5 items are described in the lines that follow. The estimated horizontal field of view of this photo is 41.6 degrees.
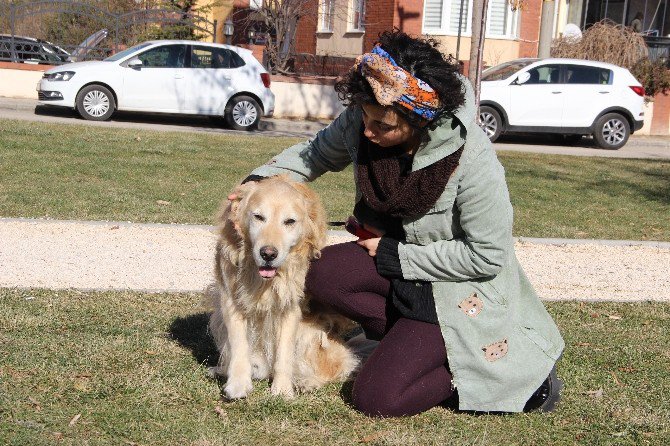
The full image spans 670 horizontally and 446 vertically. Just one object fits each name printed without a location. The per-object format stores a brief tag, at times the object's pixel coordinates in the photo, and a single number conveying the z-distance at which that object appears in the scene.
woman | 3.63
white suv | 17.61
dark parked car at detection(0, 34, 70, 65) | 20.06
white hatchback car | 16.17
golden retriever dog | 3.79
